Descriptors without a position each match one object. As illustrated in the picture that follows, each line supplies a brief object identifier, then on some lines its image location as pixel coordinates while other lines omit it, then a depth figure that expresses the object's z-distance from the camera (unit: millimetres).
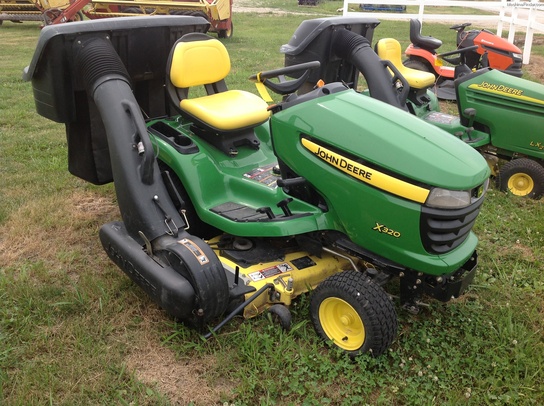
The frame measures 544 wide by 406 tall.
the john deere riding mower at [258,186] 2412
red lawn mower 6605
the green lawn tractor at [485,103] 4348
